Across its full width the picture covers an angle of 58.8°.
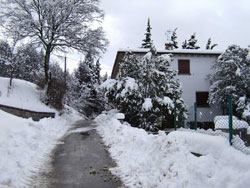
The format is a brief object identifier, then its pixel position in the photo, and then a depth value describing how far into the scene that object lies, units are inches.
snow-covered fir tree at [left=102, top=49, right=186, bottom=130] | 583.2
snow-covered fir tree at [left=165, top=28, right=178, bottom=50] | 1942.7
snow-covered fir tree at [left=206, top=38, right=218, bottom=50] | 2079.7
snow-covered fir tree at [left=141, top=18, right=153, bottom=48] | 1864.4
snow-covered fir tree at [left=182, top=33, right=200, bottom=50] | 1962.4
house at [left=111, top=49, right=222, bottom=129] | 825.5
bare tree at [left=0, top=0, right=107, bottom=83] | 762.8
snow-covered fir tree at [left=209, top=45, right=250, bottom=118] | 668.1
